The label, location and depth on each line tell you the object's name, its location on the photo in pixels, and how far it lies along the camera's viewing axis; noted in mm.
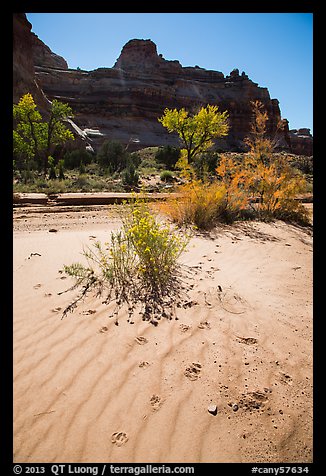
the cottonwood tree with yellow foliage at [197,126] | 20141
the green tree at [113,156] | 21406
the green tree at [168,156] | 25758
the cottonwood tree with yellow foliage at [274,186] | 8094
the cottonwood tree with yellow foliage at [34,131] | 19844
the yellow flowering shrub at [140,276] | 2790
